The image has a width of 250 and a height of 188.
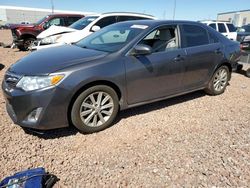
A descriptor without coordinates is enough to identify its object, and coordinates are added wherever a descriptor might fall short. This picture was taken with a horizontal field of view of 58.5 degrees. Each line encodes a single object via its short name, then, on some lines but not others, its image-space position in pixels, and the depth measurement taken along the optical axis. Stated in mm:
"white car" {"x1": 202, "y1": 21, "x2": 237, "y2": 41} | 11712
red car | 11023
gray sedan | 2832
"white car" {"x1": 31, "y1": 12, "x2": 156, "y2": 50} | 7090
